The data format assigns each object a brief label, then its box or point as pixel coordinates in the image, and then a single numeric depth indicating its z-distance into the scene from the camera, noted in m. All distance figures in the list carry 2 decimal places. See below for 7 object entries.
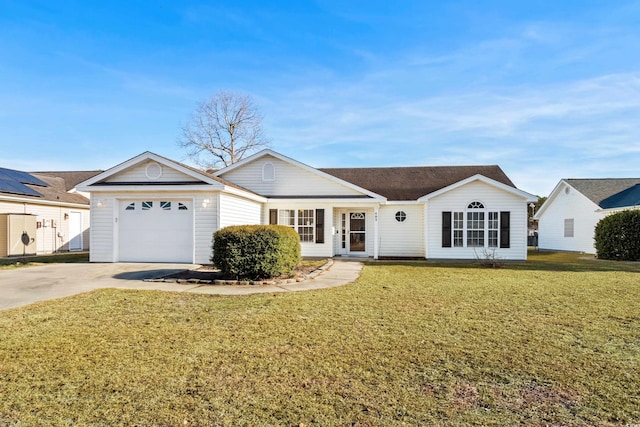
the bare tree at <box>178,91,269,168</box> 36.75
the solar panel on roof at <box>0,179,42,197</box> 16.84
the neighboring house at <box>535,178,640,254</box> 21.95
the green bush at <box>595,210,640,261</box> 17.11
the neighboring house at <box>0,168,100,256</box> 16.70
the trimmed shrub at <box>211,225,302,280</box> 9.70
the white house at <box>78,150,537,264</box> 13.48
